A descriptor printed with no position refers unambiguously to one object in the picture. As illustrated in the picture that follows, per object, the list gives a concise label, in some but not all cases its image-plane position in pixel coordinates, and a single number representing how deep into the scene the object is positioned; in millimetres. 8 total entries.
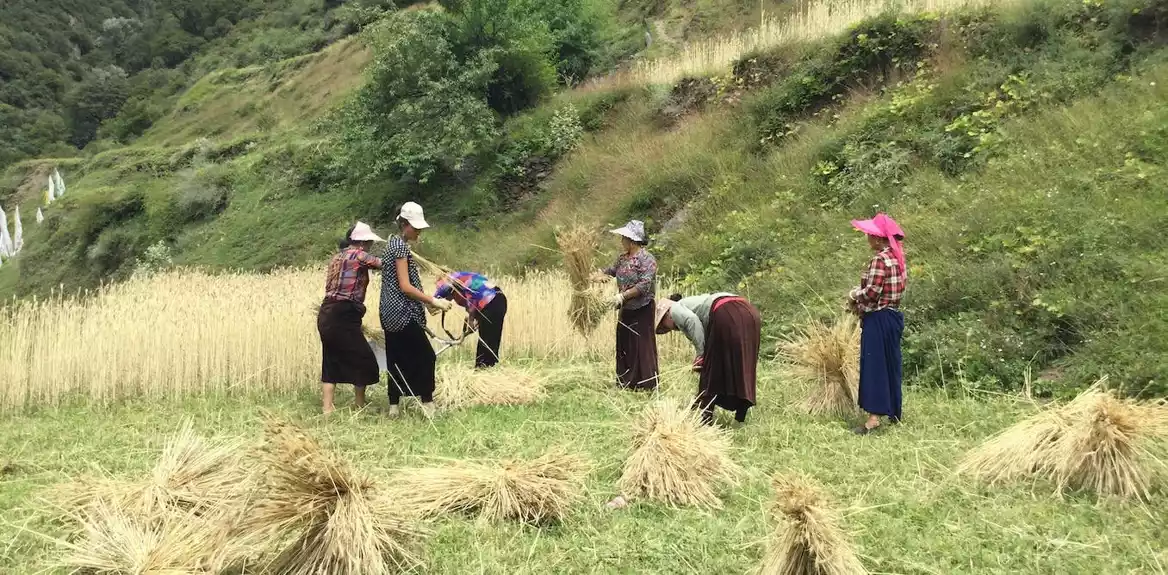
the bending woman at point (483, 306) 6141
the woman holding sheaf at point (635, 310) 5211
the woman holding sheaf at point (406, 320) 4727
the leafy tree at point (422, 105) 15094
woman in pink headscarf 4301
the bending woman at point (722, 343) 4293
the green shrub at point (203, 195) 21141
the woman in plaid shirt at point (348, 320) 5039
